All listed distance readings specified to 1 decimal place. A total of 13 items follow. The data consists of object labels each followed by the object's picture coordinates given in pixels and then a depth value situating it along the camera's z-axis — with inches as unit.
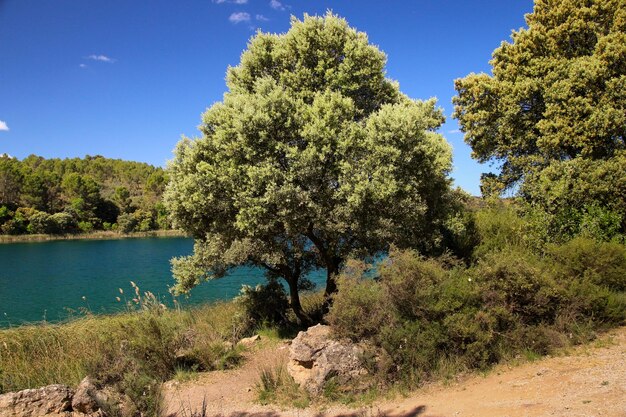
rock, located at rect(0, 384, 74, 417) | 272.7
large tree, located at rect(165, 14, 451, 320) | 428.1
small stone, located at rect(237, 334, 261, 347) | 494.3
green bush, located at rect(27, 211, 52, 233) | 3088.3
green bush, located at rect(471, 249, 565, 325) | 343.6
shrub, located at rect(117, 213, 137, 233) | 3535.9
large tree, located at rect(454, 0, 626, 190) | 561.6
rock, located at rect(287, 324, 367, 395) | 331.6
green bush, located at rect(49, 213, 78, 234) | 3161.9
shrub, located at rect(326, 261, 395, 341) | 340.8
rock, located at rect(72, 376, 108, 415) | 290.2
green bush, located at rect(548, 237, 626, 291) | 387.5
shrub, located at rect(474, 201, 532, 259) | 553.9
